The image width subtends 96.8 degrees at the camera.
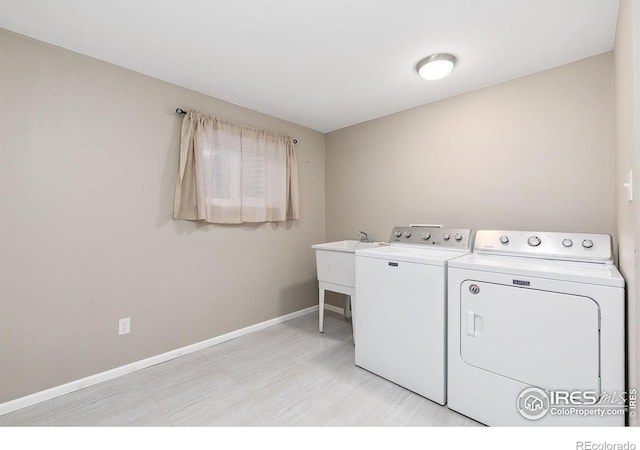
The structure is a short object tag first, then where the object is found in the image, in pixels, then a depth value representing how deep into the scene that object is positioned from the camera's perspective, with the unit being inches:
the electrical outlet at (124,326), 83.1
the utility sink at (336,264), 102.0
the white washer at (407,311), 70.2
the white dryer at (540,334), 51.0
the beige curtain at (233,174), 94.8
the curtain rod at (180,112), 92.9
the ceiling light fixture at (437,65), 76.9
